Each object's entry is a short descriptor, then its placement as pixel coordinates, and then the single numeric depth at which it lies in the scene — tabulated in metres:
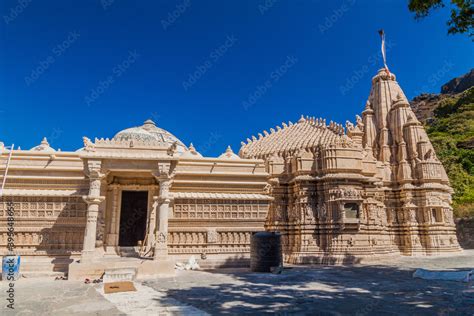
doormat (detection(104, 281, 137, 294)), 9.34
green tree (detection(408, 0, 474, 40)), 9.30
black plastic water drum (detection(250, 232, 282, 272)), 13.36
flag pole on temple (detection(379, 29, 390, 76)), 29.89
